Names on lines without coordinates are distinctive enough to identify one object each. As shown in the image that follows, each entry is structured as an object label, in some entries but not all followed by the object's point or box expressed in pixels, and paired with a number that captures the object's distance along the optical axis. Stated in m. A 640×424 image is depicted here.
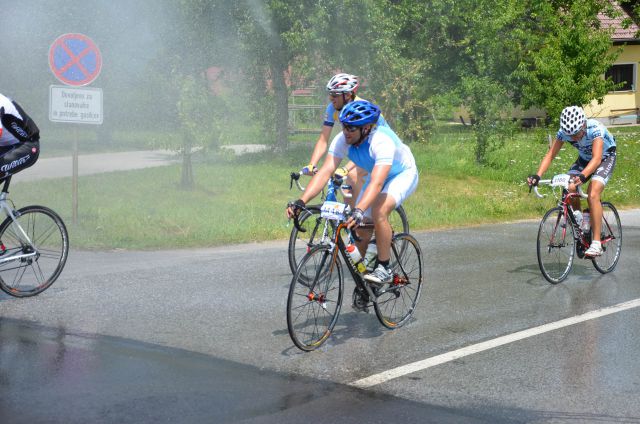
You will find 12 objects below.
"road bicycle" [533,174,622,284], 9.49
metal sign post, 12.34
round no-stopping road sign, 12.28
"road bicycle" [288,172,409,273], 8.38
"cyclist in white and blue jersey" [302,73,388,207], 8.37
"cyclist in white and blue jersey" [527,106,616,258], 9.61
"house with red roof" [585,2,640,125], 43.75
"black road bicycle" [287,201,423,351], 6.43
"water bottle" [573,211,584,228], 9.88
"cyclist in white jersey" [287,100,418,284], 6.80
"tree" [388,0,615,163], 21.69
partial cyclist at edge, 7.89
